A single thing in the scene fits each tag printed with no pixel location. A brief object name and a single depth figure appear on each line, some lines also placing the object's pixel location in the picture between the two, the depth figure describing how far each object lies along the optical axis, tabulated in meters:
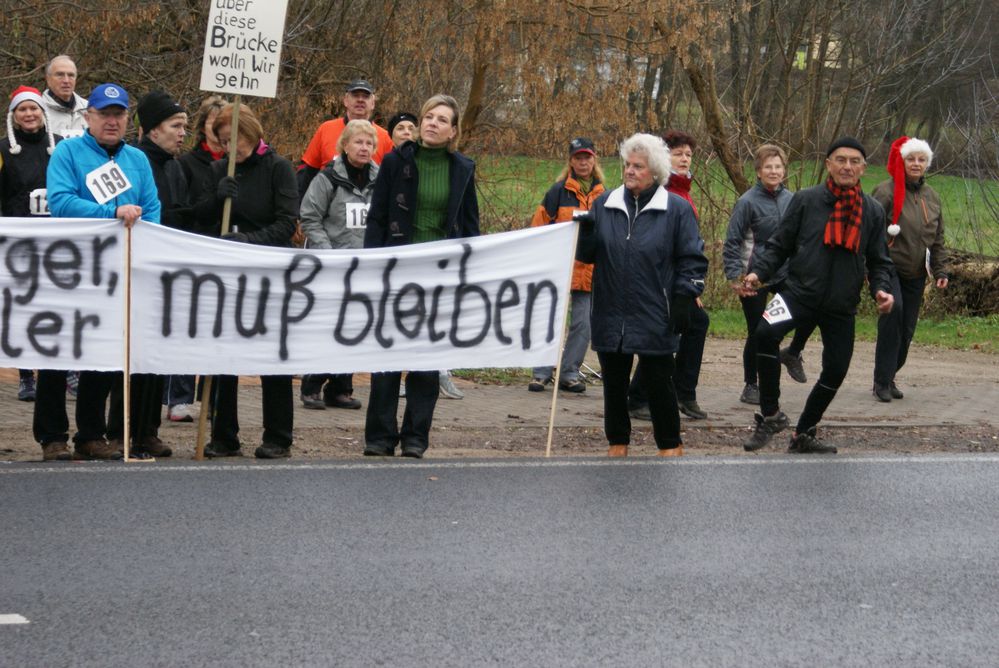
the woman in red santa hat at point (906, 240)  24.98
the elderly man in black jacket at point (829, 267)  18.59
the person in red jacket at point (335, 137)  22.30
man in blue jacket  16.08
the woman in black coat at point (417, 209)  17.33
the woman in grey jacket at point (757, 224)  23.66
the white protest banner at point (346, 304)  16.78
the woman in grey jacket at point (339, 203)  20.69
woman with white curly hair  17.31
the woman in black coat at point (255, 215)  17.30
